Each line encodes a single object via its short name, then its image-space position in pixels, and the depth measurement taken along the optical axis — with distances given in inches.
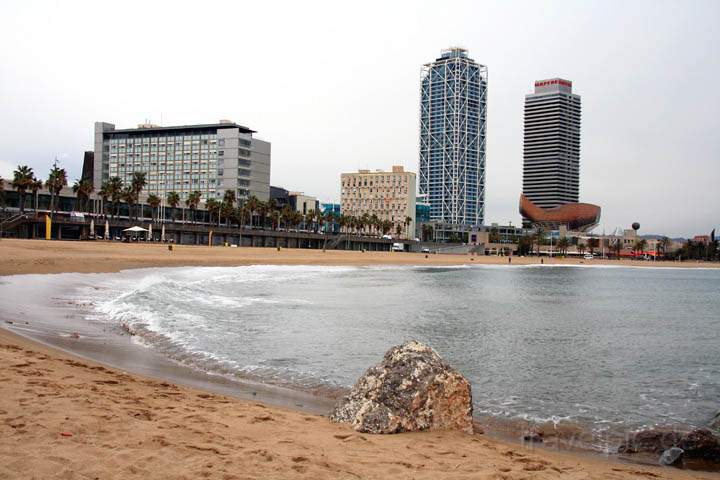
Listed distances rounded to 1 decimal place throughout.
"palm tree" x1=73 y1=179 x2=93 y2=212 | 3988.7
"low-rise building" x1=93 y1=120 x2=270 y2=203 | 6520.7
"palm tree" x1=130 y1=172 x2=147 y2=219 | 4424.2
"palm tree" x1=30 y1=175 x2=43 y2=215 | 3612.5
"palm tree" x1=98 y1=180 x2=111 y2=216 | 4234.7
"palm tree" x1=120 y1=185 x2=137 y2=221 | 4344.5
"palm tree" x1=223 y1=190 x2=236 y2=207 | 5319.9
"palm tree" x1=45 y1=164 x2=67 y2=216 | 3772.1
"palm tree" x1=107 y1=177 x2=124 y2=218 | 4249.5
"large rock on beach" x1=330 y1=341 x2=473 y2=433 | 289.9
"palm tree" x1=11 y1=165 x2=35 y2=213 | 3538.4
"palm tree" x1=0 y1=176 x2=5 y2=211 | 3649.9
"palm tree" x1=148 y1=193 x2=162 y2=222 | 4562.7
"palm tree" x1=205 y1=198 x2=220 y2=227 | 5172.2
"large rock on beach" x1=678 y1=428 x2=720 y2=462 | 309.4
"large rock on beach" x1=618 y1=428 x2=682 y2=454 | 327.0
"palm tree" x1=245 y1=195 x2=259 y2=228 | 5497.0
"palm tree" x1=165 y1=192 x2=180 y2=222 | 4805.6
